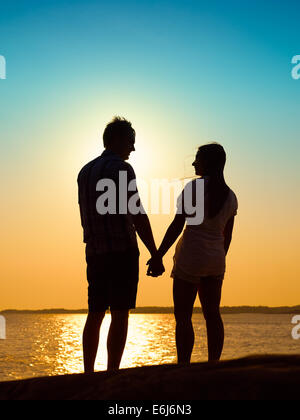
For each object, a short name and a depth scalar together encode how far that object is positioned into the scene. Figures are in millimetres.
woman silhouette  5086
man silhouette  4551
